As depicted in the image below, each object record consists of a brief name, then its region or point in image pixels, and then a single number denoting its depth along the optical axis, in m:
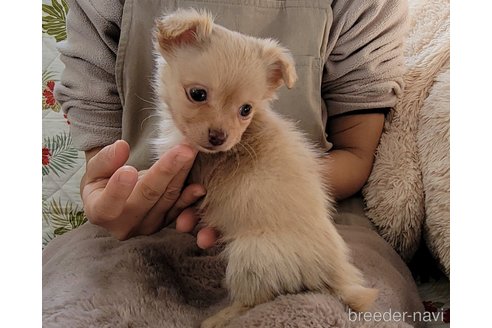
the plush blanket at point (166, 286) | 0.55
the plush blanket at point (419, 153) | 0.70
